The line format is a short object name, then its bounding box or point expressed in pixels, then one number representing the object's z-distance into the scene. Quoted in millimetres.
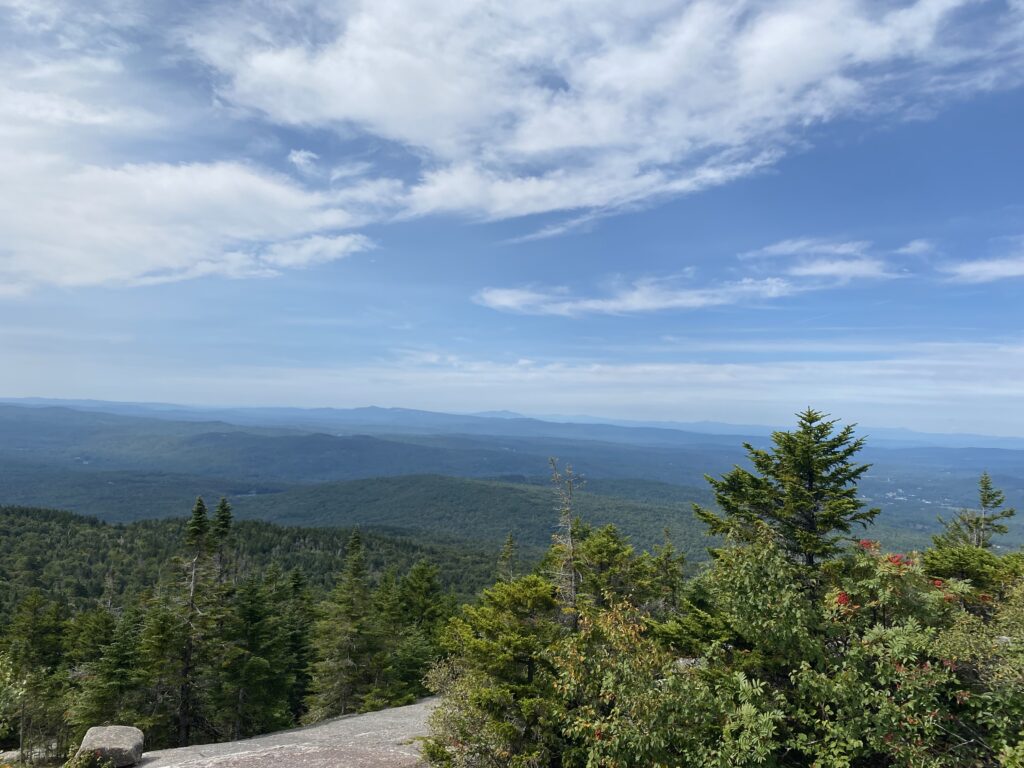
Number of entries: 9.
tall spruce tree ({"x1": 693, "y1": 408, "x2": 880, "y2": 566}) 19797
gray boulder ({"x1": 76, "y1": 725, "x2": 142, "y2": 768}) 22922
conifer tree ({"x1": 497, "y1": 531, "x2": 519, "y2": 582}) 48438
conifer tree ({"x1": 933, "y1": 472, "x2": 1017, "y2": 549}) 52788
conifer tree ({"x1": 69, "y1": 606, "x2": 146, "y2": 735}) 33906
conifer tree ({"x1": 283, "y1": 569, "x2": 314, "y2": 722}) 52906
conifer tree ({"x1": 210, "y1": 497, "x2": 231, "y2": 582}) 36531
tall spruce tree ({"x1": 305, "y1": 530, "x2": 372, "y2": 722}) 42094
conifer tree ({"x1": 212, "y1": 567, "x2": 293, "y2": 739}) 37312
